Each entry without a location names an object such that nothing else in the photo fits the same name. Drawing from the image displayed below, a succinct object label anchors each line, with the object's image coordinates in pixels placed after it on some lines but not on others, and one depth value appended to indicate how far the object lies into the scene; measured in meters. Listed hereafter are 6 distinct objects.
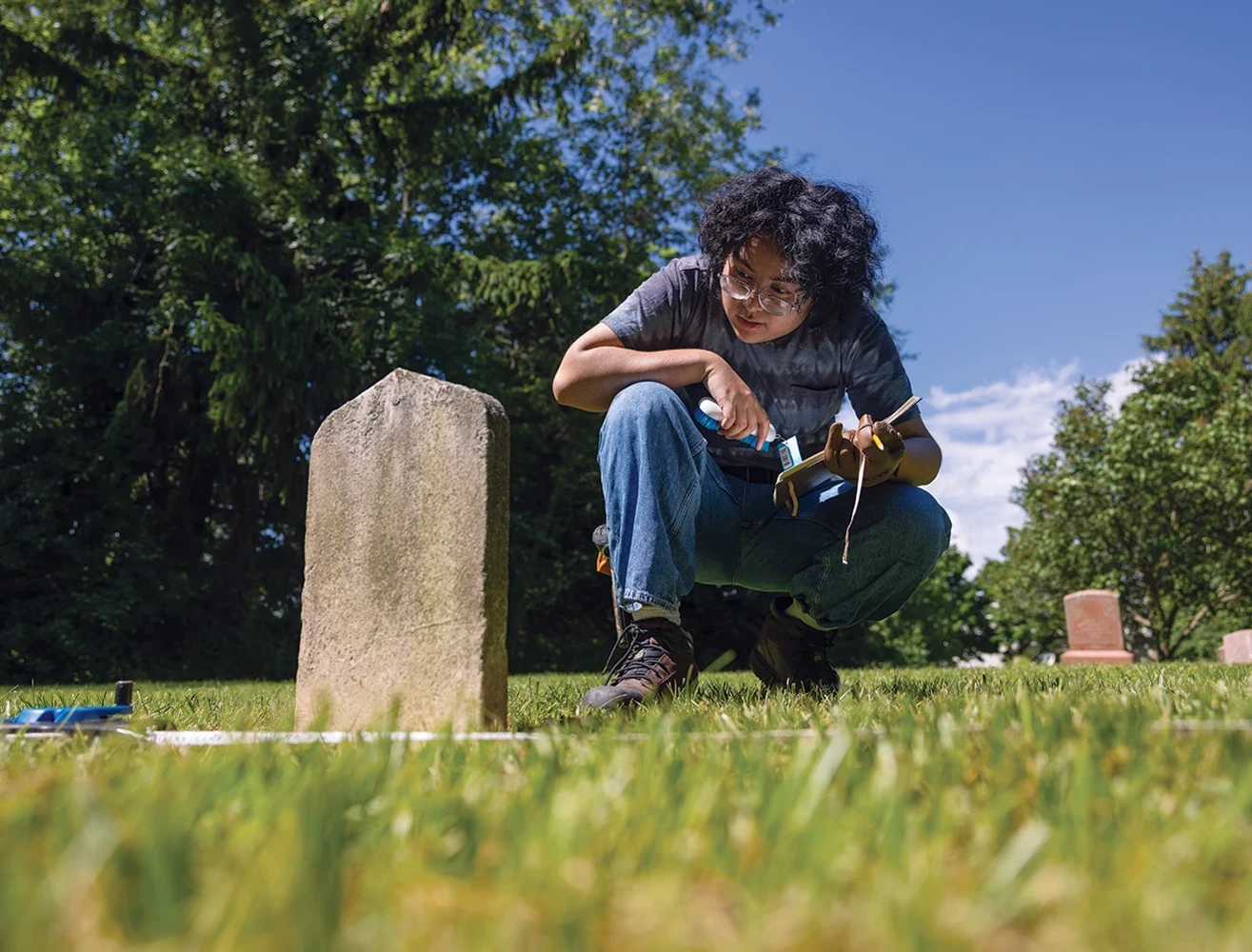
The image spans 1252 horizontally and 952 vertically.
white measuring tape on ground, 1.82
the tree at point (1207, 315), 33.16
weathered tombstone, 2.40
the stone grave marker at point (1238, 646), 14.54
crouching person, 3.00
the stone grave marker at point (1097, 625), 15.20
